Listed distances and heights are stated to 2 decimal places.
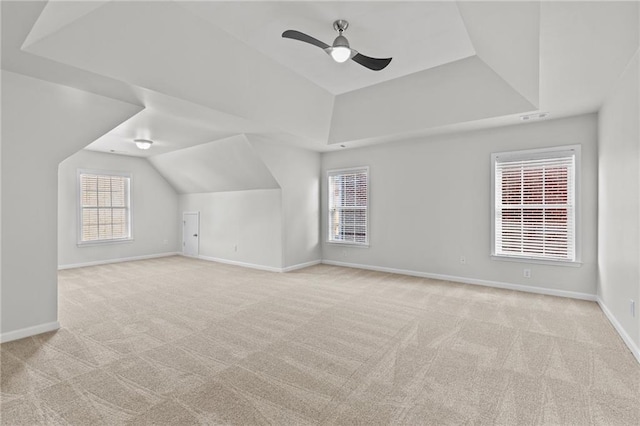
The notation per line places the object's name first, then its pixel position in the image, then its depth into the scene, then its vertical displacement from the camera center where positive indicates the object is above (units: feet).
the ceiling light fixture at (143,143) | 18.88 +4.21
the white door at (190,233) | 26.73 -2.00
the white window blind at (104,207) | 22.66 +0.25
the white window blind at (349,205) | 21.51 +0.48
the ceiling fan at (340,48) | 9.09 +5.21
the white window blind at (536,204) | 14.58 +0.46
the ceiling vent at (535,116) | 13.93 +4.53
